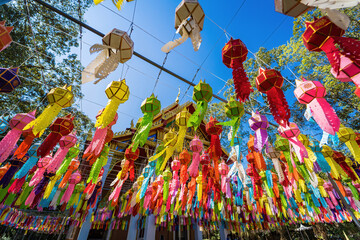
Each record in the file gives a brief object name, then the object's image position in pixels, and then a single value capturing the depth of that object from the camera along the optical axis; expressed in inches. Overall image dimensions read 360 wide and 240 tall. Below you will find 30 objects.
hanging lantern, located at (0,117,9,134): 149.4
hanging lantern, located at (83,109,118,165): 91.4
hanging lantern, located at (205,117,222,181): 140.3
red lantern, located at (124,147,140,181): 171.8
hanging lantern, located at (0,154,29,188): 145.0
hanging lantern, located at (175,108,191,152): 125.2
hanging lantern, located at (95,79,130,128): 98.2
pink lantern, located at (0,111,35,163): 106.2
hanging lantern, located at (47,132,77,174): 129.1
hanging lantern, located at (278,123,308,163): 114.6
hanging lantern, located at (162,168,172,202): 212.4
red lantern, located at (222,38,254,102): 87.4
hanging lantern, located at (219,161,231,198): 210.1
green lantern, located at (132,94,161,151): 112.6
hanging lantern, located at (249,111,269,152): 113.5
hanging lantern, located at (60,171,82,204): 201.0
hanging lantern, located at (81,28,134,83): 81.6
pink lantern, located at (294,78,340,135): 74.3
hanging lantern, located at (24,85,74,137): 97.7
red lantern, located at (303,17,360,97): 64.1
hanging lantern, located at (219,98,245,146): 117.0
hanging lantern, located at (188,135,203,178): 150.3
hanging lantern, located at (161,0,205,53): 74.5
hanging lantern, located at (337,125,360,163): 145.2
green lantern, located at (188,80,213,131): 110.5
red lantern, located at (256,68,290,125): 82.7
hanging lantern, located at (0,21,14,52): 80.4
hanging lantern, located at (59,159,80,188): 193.3
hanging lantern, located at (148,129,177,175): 140.6
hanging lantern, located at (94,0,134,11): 61.5
